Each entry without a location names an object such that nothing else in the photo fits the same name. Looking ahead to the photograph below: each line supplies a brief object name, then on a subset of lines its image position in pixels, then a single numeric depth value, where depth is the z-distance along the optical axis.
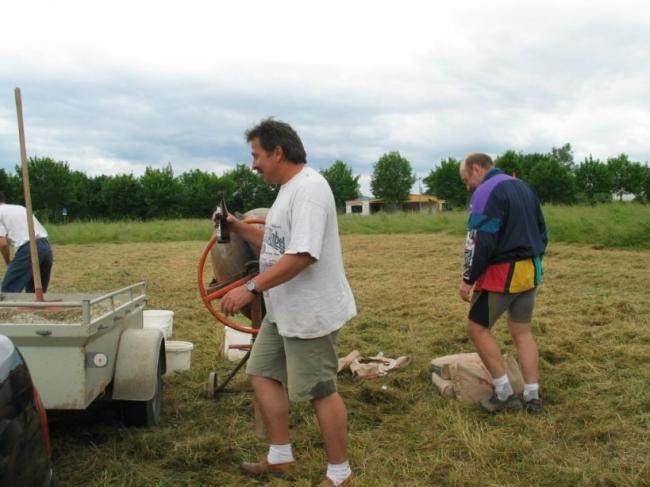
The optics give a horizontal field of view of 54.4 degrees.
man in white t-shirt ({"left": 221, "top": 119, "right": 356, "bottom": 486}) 2.96
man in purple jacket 4.35
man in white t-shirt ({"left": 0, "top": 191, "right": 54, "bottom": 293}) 6.64
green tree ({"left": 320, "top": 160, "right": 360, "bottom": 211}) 71.47
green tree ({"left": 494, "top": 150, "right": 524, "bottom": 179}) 58.00
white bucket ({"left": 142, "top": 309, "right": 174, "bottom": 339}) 6.13
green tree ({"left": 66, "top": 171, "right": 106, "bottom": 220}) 57.62
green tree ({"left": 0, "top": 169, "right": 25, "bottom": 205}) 48.91
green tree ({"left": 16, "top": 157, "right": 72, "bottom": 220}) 50.66
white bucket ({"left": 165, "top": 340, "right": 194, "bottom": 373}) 5.35
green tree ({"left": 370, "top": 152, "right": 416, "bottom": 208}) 70.00
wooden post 3.93
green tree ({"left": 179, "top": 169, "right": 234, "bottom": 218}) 62.34
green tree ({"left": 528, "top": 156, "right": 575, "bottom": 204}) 53.19
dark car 1.90
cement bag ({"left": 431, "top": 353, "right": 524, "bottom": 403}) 4.58
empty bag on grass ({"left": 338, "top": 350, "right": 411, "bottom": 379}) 5.24
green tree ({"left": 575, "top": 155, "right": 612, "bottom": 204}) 53.89
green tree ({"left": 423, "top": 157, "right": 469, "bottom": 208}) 61.88
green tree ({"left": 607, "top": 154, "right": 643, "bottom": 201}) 53.45
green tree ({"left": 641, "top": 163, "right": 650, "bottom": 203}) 48.28
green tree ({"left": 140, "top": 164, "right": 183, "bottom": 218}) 62.02
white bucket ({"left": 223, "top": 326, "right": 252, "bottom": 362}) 5.80
